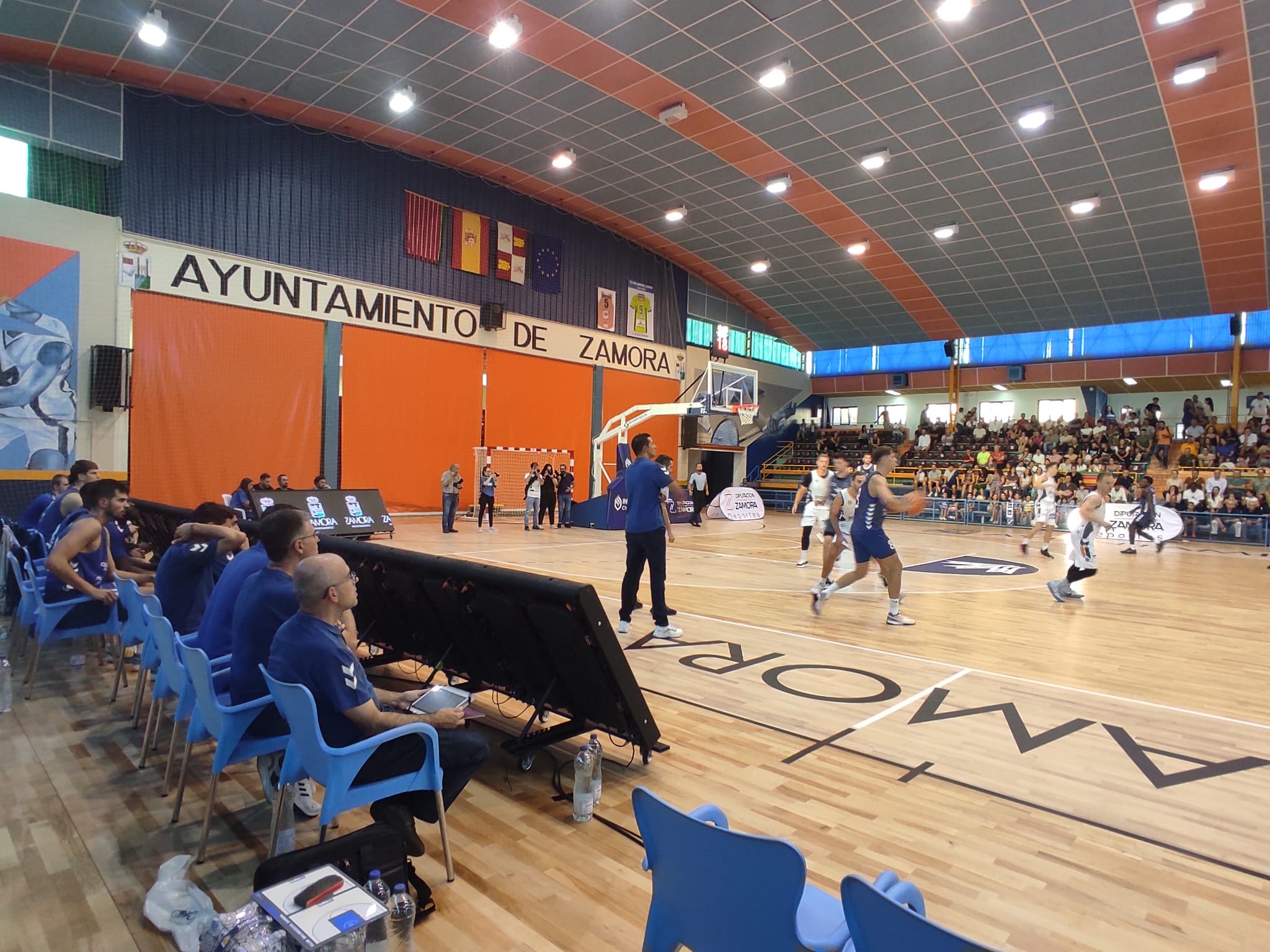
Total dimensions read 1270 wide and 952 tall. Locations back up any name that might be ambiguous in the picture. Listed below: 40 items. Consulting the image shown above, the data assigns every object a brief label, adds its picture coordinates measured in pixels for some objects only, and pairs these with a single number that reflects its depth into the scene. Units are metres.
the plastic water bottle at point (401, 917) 2.02
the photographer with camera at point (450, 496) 15.41
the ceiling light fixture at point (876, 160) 14.95
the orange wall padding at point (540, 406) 19.56
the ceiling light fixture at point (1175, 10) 9.91
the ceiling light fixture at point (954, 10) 10.13
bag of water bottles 2.33
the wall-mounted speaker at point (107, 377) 12.67
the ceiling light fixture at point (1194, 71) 11.17
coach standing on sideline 6.54
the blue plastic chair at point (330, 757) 2.48
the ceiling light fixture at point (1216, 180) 14.66
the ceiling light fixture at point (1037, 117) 12.77
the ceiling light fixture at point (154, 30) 10.95
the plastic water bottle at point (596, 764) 3.35
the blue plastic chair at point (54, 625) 4.64
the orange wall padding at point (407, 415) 16.80
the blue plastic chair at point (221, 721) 2.83
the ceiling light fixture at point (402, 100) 13.64
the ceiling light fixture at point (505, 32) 11.05
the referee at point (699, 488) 20.03
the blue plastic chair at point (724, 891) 1.56
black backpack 2.20
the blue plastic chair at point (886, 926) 1.24
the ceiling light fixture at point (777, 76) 12.05
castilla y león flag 19.28
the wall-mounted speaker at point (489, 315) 18.89
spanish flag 18.34
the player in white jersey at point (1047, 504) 14.00
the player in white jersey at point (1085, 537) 8.60
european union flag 20.12
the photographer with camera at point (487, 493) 16.66
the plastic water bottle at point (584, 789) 3.25
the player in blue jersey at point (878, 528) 7.31
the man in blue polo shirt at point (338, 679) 2.60
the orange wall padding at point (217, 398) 13.70
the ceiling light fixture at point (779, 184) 16.32
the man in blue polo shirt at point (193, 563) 4.22
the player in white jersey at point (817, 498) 11.31
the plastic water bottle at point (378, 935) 1.80
